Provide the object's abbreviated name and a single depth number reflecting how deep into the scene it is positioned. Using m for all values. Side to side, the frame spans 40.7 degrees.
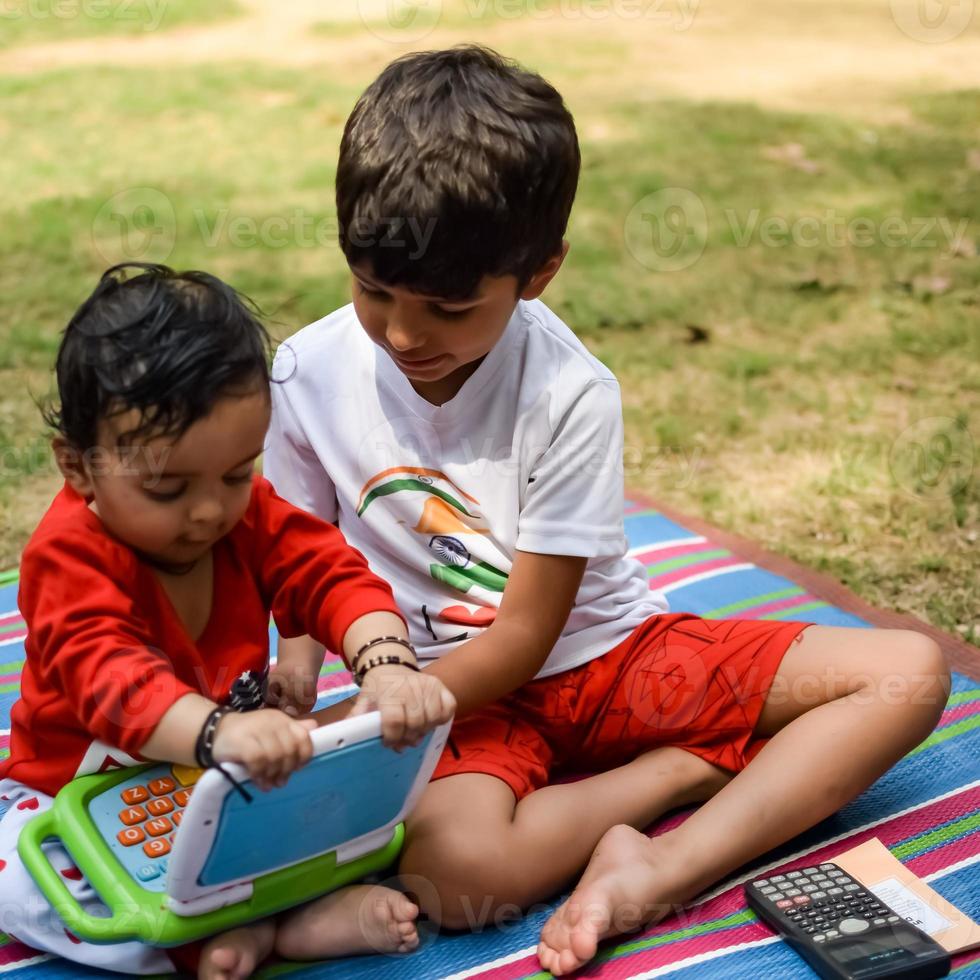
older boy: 1.58
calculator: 1.53
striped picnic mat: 1.56
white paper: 1.61
